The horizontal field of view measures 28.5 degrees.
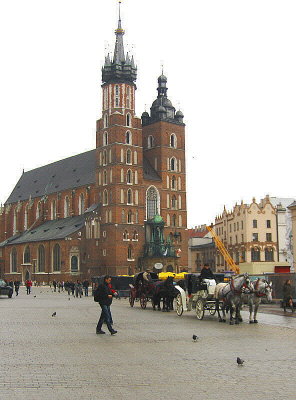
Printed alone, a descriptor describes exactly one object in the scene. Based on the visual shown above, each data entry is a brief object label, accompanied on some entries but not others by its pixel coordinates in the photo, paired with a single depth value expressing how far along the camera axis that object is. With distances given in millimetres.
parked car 41175
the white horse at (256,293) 19891
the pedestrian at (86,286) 50531
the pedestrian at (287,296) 24984
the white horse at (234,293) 19656
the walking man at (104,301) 16359
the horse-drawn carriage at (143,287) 28844
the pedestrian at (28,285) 53631
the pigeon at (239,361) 10562
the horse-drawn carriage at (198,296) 21453
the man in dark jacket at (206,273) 22797
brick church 76312
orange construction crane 79688
